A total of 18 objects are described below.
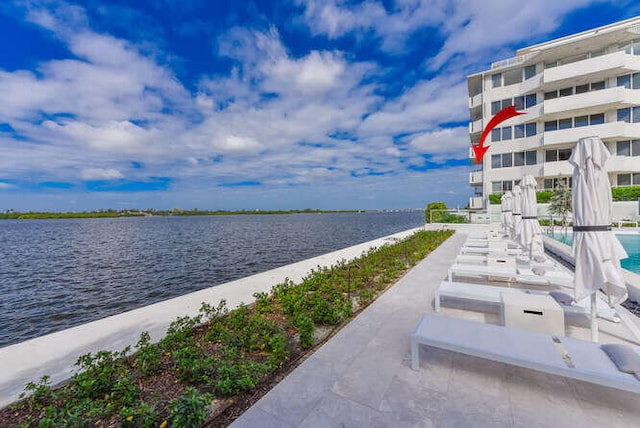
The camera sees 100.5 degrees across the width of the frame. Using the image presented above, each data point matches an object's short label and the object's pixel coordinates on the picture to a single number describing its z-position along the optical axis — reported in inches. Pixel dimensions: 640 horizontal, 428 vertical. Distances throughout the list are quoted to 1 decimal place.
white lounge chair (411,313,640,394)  85.6
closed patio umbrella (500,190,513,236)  428.5
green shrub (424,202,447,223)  922.7
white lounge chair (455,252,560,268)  236.8
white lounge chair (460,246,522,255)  301.4
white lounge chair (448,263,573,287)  197.2
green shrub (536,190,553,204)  829.2
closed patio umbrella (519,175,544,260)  261.0
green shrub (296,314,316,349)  139.7
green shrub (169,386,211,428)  82.7
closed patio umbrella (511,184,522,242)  350.3
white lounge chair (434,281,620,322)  143.4
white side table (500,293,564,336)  135.5
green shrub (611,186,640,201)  743.1
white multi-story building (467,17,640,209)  788.6
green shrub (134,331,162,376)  118.0
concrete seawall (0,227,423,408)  125.5
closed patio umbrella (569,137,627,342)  126.5
